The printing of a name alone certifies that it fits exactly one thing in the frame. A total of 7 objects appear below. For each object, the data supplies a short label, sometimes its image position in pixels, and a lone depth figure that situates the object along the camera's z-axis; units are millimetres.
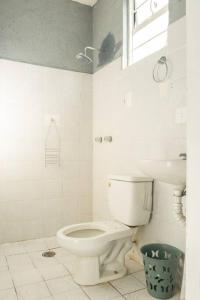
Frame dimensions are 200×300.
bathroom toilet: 1620
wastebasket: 1510
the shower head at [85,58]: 2480
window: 1959
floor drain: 2178
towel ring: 1770
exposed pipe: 1414
